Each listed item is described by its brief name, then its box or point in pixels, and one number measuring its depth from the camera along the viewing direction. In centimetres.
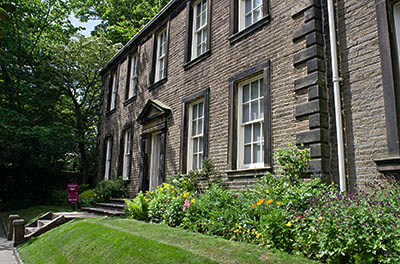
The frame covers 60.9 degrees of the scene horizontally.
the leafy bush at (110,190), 1410
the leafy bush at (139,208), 952
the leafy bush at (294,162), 674
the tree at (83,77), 2164
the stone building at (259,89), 611
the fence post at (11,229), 1174
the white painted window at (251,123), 830
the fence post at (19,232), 1033
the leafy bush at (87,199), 1418
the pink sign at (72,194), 1470
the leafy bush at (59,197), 1986
